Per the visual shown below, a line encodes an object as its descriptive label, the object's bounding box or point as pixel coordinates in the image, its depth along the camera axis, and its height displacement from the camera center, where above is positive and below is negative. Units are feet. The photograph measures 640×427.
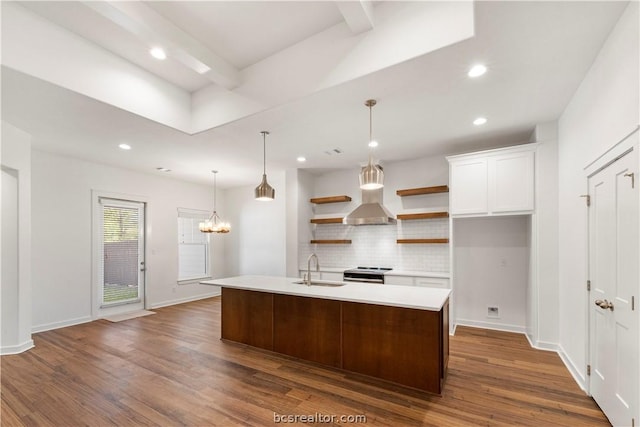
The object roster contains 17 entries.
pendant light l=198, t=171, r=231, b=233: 20.57 -0.74
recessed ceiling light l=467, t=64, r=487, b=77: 8.22 +4.18
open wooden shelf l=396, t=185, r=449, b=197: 16.17 +1.49
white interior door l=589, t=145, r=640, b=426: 6.43 -1.75
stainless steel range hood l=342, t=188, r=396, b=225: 15.12 +0.14
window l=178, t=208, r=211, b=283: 23.30 -2.58
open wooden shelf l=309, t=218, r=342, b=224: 19.70 -0.27
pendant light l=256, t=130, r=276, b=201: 12.68 +1.06
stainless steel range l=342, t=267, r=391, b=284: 16.49 -3.34
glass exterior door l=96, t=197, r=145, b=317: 18.44 -2.64
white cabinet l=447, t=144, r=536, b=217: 12.93 +1.64
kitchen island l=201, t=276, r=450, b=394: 9.07 -3.95
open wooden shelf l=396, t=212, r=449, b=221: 16.16 +0.10
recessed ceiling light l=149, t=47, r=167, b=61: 8.92 +5.37
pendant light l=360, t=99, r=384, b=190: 9.44 +1.28
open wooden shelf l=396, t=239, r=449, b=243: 16.19 -1.35
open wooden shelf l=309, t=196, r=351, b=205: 19.79 +1.19
